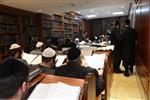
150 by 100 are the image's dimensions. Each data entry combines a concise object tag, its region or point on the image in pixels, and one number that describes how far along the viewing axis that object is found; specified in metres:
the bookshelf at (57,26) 4.88
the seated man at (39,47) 2.87
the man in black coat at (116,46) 3.39
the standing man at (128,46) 3.20
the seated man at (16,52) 2.24
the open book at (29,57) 2.23
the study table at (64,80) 0.94
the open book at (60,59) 2.03
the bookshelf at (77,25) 6.65
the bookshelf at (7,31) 3.16
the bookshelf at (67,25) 5.79
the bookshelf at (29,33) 3.76
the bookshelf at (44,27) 4.20
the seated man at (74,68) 1.29
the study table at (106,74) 1.79
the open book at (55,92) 0.82
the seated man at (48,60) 1.61
